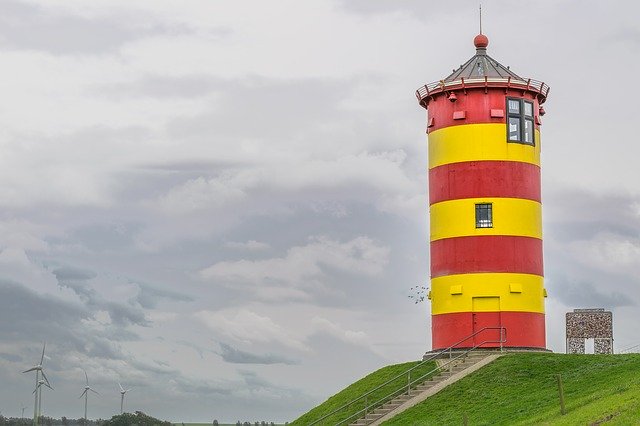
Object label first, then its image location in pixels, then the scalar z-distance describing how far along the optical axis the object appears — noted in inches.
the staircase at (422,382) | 1675.7
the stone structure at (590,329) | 2074.3
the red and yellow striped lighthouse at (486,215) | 1814.7
